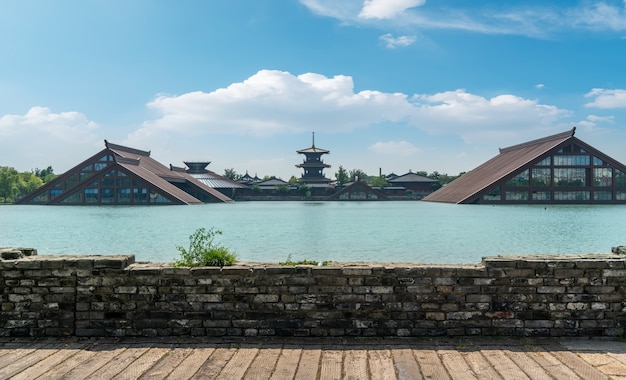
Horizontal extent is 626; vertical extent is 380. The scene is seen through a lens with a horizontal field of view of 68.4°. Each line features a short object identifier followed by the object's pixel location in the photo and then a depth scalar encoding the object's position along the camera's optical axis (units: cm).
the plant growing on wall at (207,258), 603
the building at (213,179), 9719
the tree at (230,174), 11925
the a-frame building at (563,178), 7231
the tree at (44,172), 13175
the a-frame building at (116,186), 7425
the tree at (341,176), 11069
